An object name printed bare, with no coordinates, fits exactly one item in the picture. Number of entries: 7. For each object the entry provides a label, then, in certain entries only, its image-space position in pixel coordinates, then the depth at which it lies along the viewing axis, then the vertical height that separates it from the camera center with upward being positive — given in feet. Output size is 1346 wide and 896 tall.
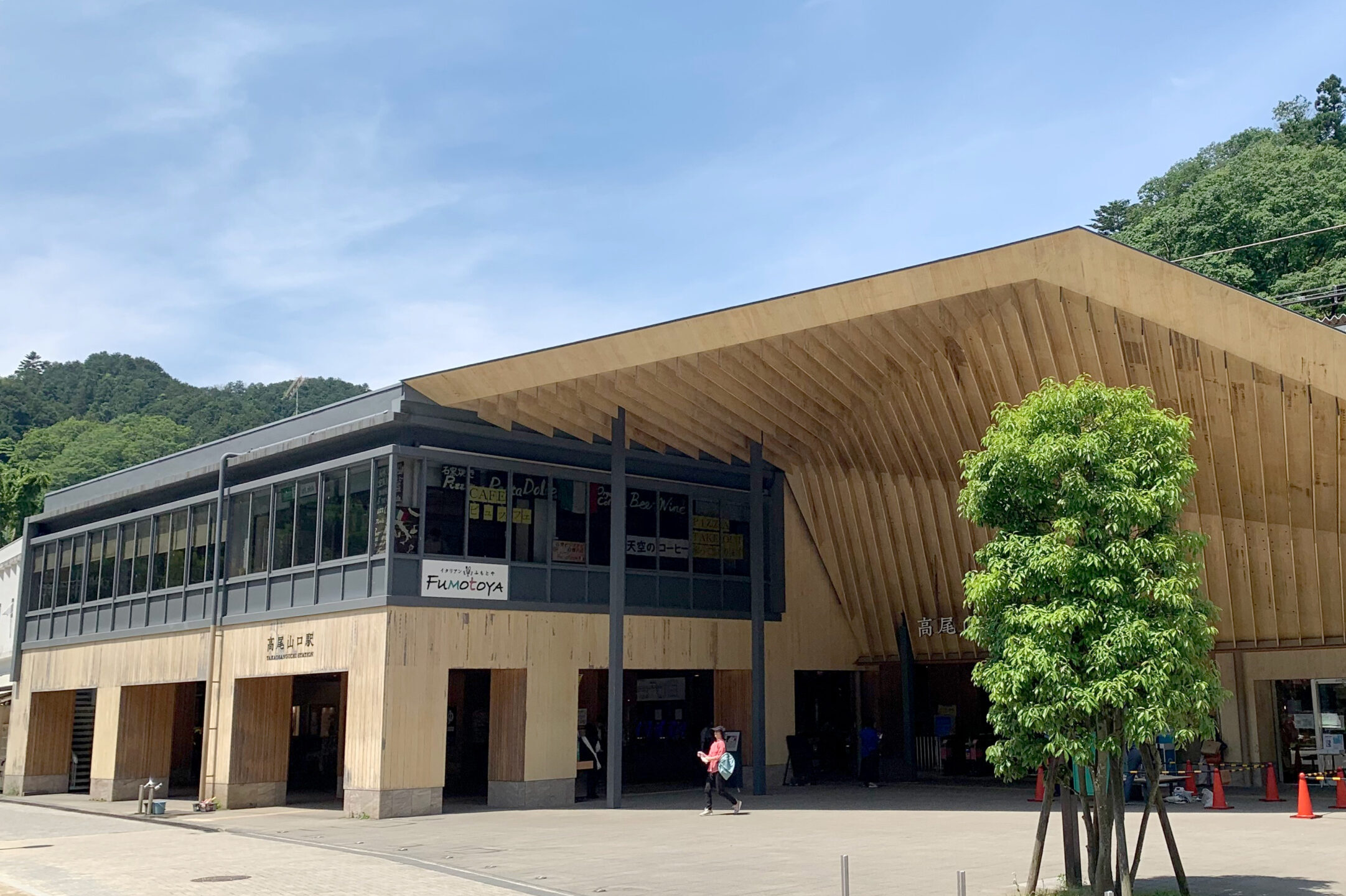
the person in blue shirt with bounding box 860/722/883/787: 85.92 -5.09
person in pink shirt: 66.44 -4.44
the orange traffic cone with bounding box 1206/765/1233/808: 63.62 -5.69
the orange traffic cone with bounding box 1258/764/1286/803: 66.90 -5.94
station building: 59.31 +8.80
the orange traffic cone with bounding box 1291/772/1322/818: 58.08 -5.80
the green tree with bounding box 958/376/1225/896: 34.40 +2.60
